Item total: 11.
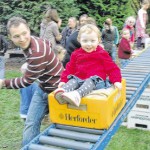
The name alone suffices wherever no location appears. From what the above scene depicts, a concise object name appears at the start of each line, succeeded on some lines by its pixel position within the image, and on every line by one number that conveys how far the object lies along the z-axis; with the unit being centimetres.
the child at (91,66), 218
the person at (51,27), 480
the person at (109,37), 591
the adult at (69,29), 524
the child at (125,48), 453
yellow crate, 194
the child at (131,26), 519
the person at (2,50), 426
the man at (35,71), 204
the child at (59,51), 303
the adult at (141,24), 574
